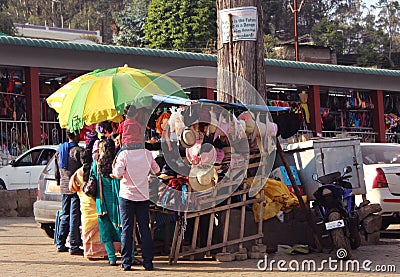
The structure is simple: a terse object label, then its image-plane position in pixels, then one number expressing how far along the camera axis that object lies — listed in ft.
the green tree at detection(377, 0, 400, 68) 221.46
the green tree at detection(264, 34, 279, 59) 152.47
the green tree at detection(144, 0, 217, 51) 154.50
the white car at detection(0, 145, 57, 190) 57.21
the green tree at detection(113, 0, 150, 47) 174.29
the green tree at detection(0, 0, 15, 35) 137.80
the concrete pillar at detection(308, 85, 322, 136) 85.10
